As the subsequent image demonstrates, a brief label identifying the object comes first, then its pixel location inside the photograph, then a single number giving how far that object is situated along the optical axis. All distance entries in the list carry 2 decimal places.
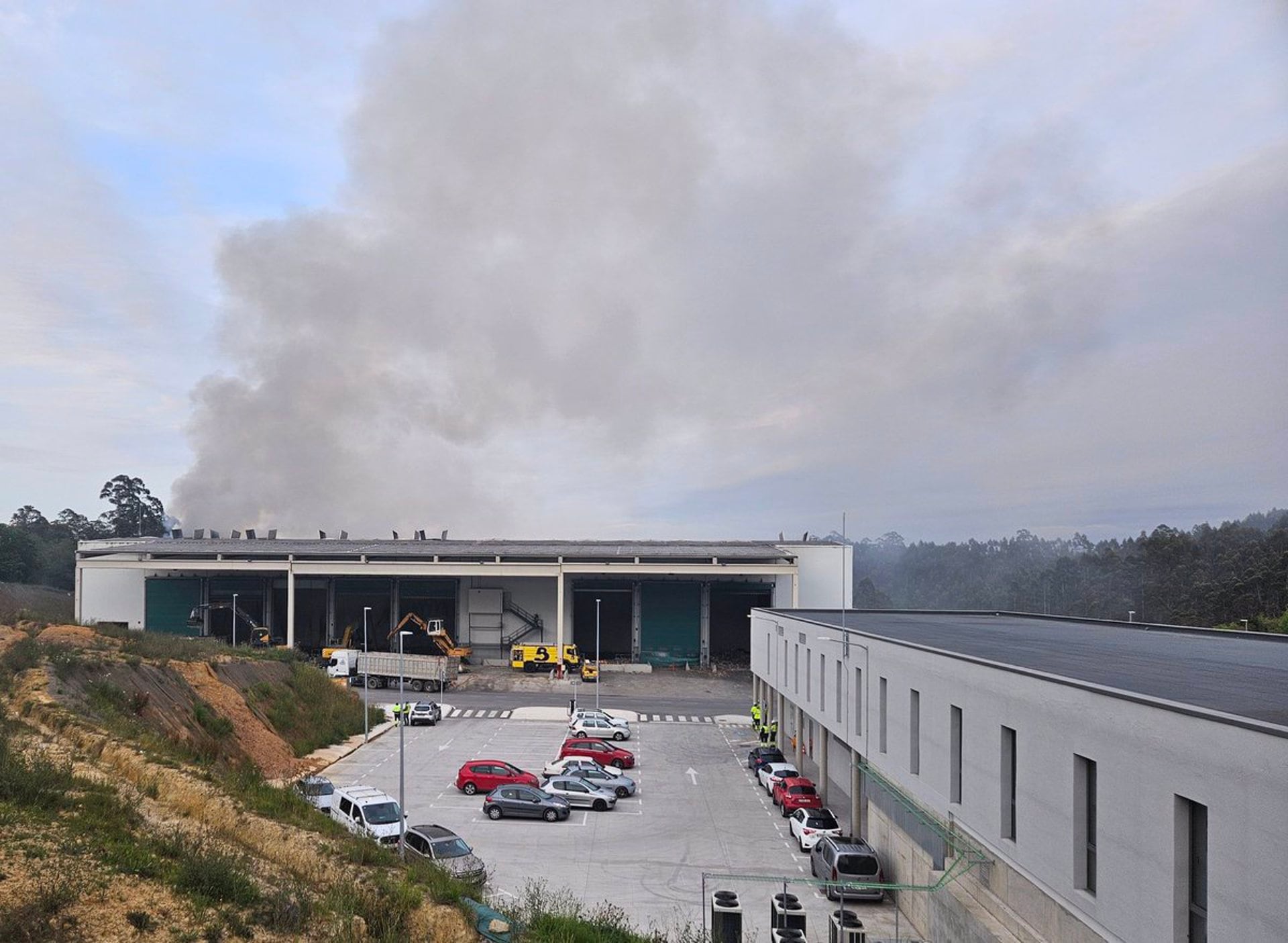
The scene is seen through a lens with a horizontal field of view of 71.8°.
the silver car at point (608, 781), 30.56
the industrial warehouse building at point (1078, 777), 9.51
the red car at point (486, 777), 30.84
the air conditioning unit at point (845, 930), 17.38
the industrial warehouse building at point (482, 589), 70.31
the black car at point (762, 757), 35.65
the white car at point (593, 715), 43.69
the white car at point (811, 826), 25.19
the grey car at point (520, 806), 27.89
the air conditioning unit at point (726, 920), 17.42
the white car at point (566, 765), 32.38
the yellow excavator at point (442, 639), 70.69
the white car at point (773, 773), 32.16
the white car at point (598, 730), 42.38
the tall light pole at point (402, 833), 20.51
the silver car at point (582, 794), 29.19
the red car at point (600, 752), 35.44
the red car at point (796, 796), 28.93
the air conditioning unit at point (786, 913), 18.25
